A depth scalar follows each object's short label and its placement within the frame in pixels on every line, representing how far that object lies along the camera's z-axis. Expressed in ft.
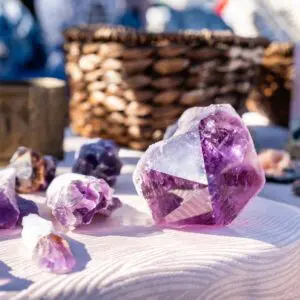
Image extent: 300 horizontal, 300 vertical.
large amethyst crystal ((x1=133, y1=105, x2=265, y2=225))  1.99
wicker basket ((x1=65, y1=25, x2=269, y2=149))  2.93
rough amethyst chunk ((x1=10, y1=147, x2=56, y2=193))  2.26
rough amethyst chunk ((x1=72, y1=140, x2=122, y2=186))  2.33
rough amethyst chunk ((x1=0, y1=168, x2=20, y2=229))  1.99
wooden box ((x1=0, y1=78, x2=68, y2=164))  2.58
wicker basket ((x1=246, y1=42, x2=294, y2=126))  3.74
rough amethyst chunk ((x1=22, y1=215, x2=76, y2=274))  1.81
